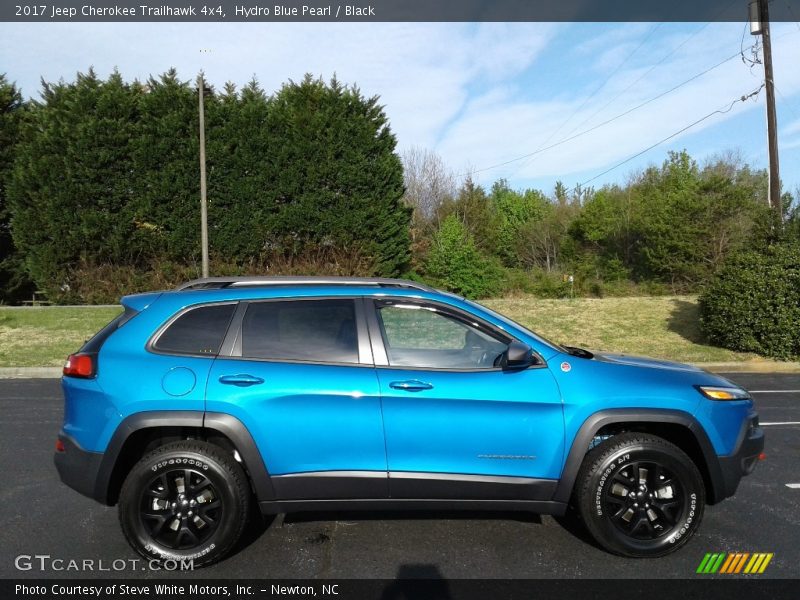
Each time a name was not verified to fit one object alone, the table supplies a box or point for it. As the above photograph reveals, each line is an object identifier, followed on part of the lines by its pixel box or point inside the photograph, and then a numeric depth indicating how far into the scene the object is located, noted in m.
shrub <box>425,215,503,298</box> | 22.09
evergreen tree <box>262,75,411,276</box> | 19.34
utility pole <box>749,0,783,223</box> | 15.50
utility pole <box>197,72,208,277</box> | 17.36
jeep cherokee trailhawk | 3.36
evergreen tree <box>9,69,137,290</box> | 18.00
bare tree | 36.09
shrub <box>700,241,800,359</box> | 11.57
